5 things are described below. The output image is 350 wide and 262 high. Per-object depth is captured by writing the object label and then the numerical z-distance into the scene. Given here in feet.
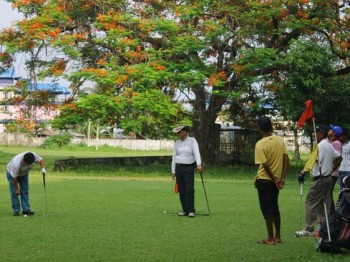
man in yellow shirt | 36.40
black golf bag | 32.78
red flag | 36.91
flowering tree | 98.17
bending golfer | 47.60
